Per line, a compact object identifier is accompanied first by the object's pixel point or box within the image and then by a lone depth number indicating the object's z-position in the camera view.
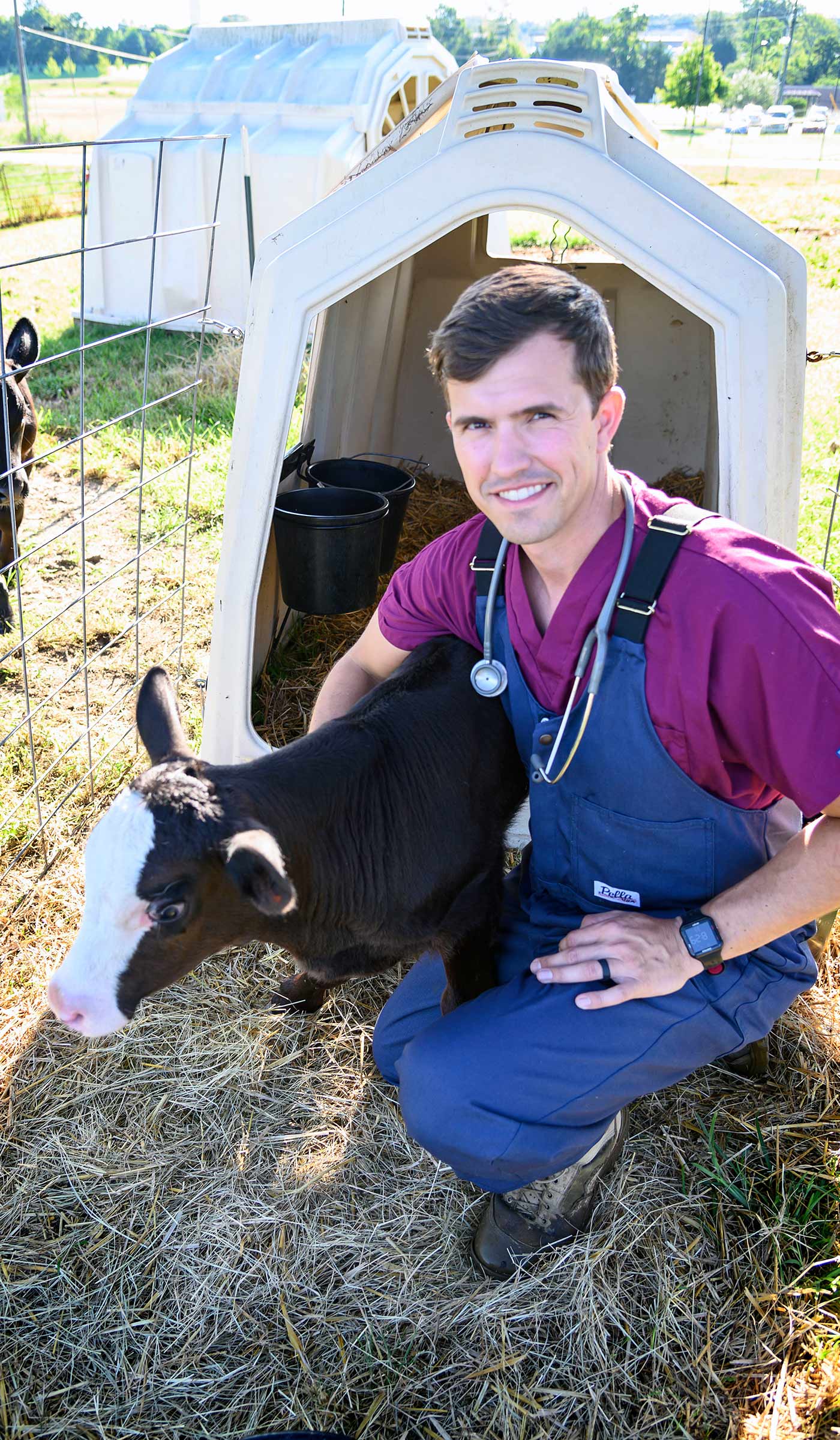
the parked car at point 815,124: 44.31
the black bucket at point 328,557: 3.83
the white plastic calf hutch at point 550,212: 2.75
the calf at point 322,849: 2.03
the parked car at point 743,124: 45.78
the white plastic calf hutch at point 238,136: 9.28
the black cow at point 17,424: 4.83
